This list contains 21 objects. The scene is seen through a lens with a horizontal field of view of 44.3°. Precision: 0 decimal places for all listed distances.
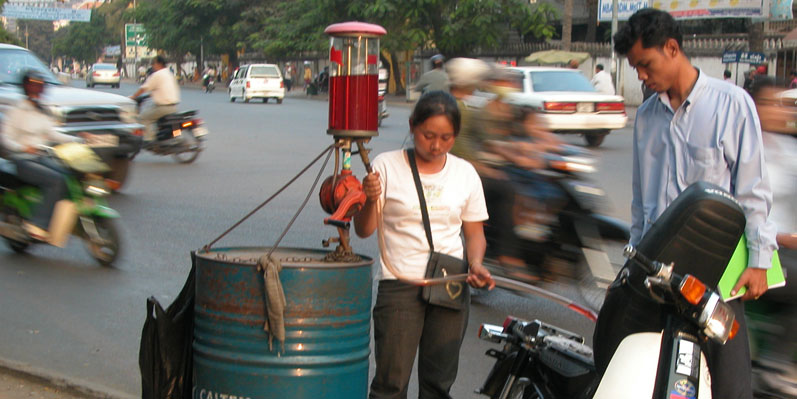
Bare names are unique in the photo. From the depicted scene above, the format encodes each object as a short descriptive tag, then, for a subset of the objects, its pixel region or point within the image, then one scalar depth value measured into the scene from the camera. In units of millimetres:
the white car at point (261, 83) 34656
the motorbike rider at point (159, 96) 14430
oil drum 3146
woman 3469
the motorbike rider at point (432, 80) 12510
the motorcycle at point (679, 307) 2369
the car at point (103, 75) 53372
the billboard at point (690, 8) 28531
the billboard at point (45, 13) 65250
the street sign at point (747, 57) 24688
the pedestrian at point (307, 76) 48275
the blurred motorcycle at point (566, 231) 6316
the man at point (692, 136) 3119
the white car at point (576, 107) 16953
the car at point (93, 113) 11328
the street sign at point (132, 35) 78438
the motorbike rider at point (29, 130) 7949
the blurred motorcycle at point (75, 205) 7480
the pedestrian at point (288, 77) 52750
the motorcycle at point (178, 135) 14367
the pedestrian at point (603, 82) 21297
